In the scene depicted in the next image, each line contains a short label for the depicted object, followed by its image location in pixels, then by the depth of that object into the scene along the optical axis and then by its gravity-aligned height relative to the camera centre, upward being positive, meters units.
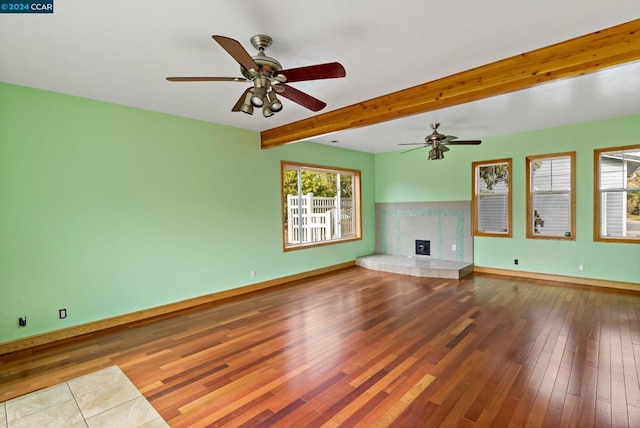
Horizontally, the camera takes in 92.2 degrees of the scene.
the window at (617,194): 4.79 +0.17
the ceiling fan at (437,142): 4.88 +1.06
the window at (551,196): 5.28 +0.17
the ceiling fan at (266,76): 2.11 +0.98
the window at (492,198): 5.91 +0.18
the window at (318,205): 6.02 +0.10
